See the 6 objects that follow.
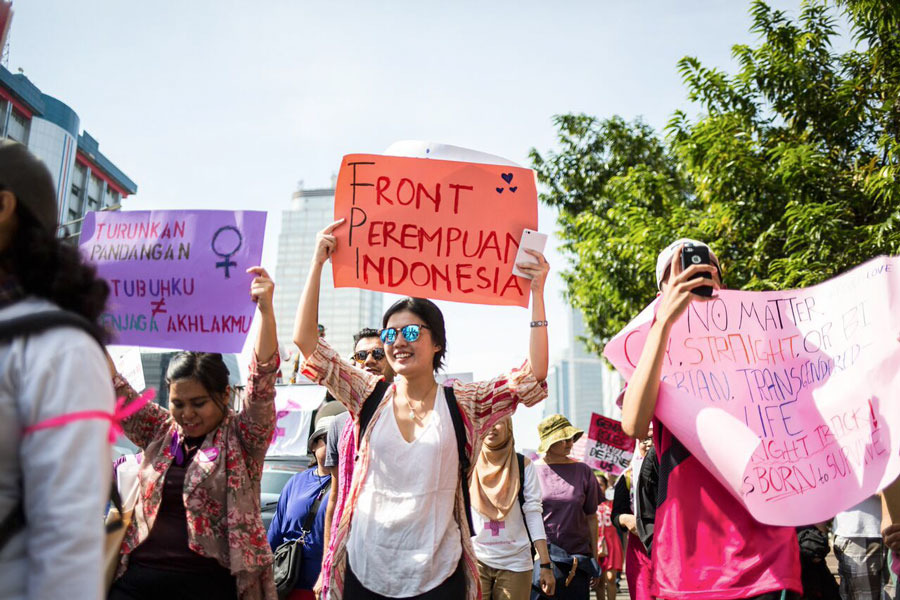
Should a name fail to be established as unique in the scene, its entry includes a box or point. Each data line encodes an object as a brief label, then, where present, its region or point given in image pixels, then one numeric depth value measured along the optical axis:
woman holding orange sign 3.03
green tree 8.96
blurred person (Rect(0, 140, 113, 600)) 1.45
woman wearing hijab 5.53
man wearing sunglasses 3.35
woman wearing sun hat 6.40
